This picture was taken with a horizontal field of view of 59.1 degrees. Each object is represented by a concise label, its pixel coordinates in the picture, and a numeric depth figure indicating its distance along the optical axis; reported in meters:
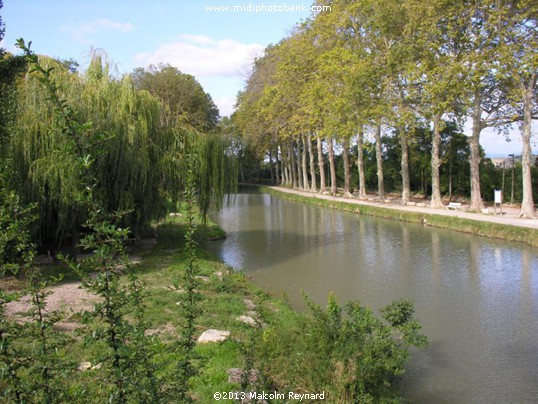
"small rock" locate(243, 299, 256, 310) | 9.65
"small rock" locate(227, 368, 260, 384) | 5.79
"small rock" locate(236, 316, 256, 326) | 8.39
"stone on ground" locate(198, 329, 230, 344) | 7.12
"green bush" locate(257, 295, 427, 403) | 5.82
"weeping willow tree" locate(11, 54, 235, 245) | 11.46
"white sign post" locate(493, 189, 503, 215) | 19.91
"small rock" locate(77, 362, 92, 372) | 5.99
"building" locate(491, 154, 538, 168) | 24.65
